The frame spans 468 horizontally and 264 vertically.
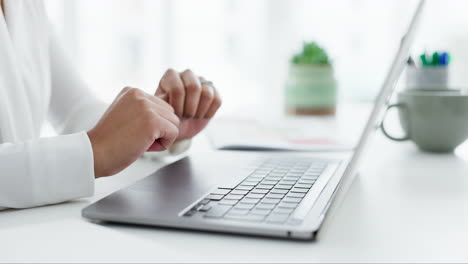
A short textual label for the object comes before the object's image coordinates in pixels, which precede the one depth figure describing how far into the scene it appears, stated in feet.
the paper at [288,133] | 3.12
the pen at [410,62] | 3.82
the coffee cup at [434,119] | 2.89
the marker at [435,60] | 3.78
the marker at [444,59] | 3.80
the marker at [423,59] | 3.79
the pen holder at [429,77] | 3.74
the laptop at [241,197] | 1.54
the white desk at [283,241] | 1.40
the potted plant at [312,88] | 4.58
